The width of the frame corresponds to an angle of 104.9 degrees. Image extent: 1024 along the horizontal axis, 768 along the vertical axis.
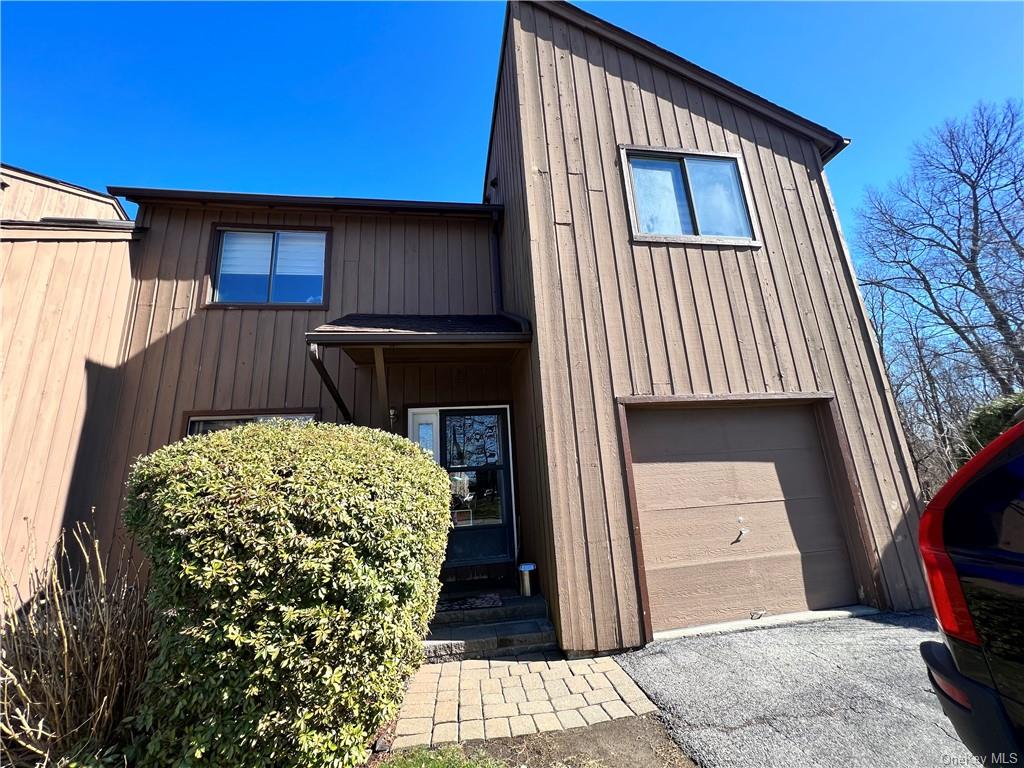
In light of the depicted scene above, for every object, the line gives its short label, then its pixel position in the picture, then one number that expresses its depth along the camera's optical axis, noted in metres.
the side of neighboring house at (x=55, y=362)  3.82
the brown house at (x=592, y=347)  3.88
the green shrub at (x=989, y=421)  6.18
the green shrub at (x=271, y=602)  1.88
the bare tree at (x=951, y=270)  10.58
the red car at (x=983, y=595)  1.25
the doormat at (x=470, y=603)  3.97
